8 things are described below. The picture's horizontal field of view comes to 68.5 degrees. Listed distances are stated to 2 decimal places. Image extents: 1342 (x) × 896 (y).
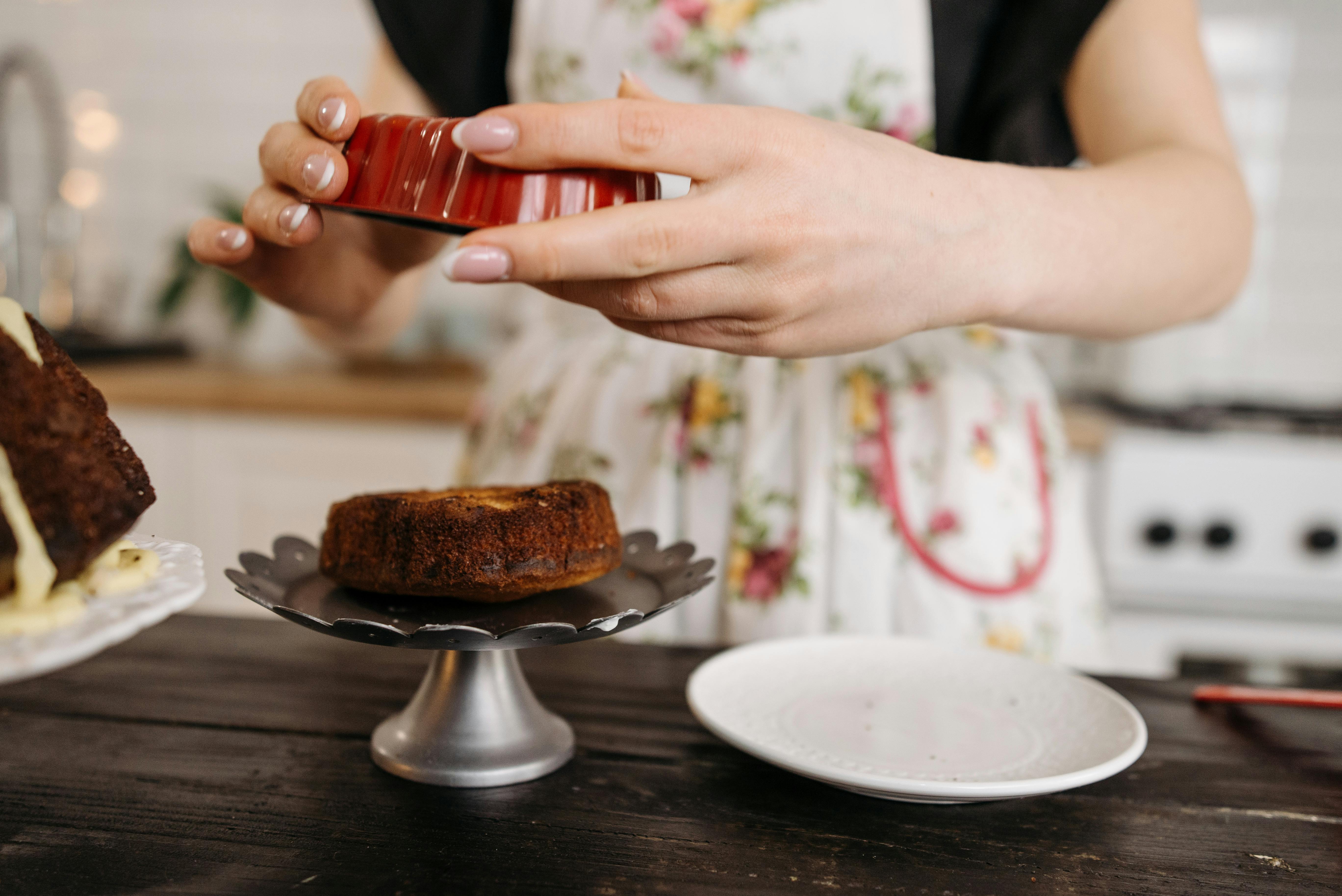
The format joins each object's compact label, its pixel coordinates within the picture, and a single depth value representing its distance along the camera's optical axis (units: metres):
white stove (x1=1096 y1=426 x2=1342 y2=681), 1.35
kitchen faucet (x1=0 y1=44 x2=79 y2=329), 2.04
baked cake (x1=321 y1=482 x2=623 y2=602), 0.49
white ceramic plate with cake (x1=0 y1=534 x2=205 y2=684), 0.31
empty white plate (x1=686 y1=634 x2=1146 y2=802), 0.48
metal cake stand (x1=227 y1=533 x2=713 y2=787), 0.48
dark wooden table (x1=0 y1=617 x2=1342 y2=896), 0.42
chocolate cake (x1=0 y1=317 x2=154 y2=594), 0.36
